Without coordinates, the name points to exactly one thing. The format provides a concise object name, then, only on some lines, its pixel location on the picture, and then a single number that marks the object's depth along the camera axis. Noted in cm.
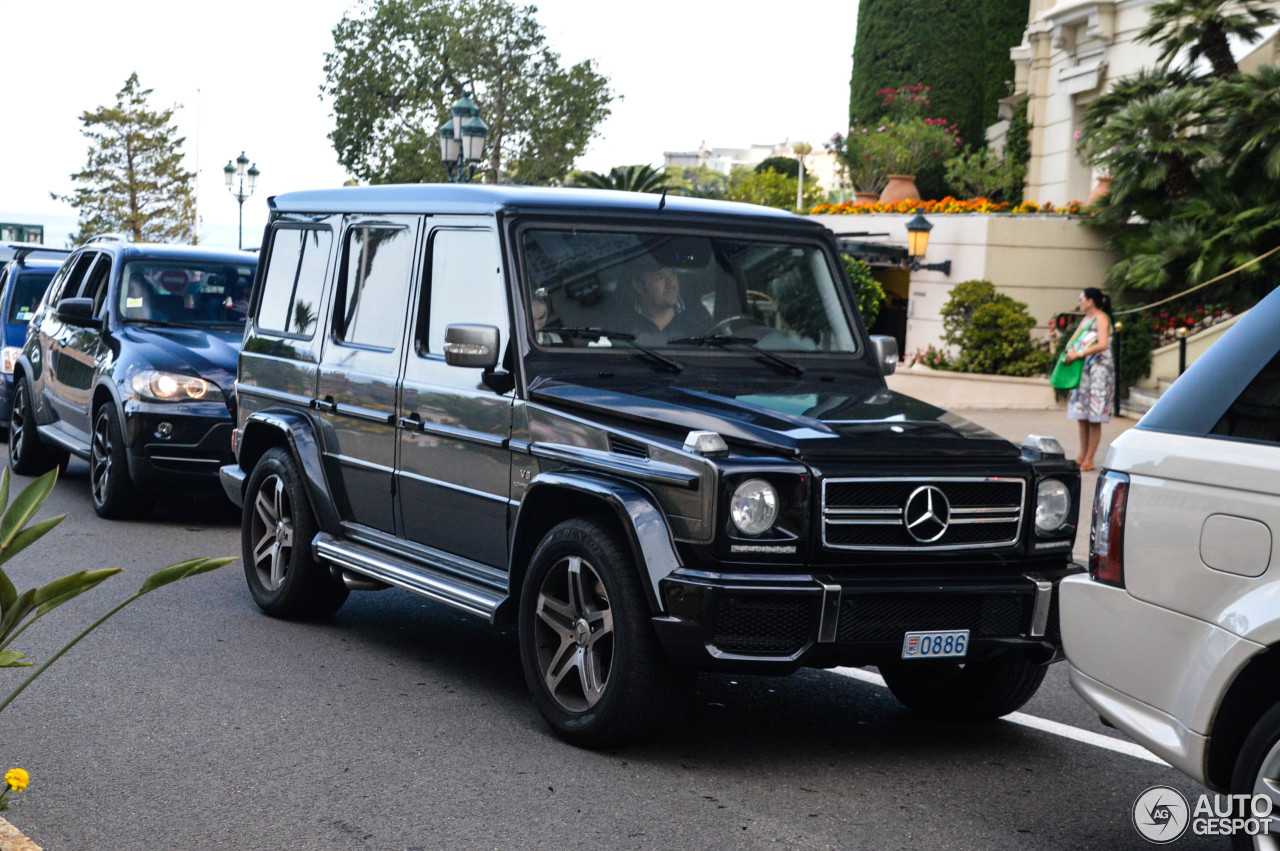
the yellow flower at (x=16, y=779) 343
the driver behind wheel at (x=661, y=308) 638
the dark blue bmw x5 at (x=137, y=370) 1062
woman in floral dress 1430
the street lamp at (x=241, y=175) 4734
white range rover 370
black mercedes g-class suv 506
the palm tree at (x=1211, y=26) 2091
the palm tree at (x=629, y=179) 3288
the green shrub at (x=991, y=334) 2242
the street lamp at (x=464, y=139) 2116
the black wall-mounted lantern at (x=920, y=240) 2384
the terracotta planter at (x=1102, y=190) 2272
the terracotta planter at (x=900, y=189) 2812
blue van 1566
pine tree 6631
